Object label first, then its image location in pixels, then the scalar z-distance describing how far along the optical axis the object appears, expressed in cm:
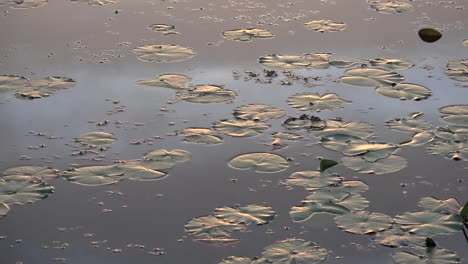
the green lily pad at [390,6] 1037
